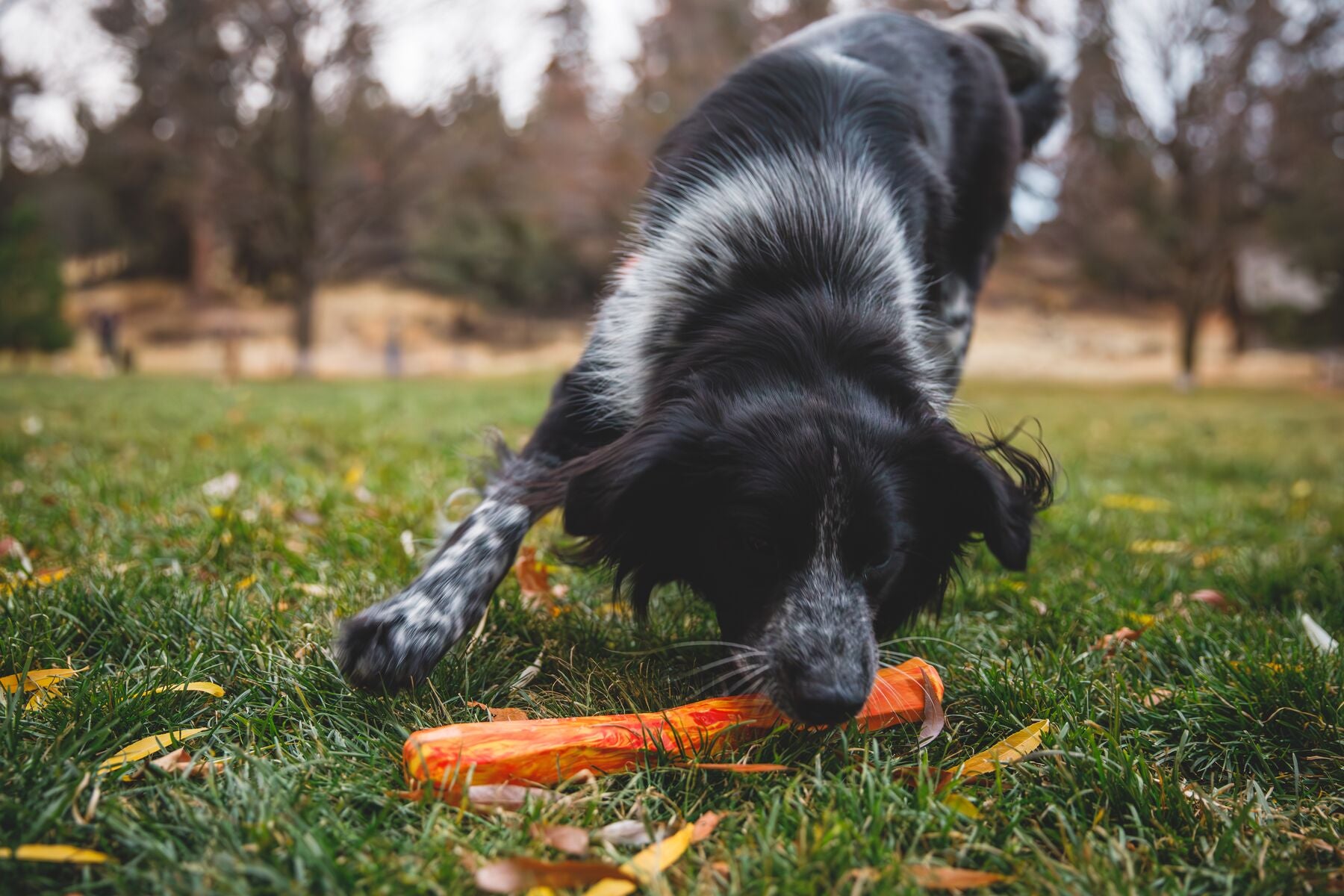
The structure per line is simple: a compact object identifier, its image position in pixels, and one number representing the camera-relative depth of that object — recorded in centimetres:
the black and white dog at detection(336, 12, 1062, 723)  68
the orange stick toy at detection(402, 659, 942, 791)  60
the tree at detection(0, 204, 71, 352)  1715
